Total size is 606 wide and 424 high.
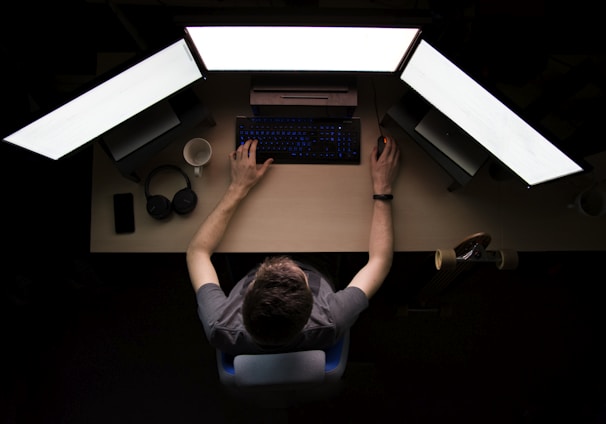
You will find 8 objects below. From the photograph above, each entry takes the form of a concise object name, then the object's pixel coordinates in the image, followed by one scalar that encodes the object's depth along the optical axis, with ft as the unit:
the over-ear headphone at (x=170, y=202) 4.31
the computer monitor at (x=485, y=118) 3.53
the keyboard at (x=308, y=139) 4.48
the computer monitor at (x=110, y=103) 3.54
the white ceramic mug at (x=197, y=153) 4.32
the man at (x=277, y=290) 3.29
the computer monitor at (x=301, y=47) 3.42
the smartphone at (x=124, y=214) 4.36
